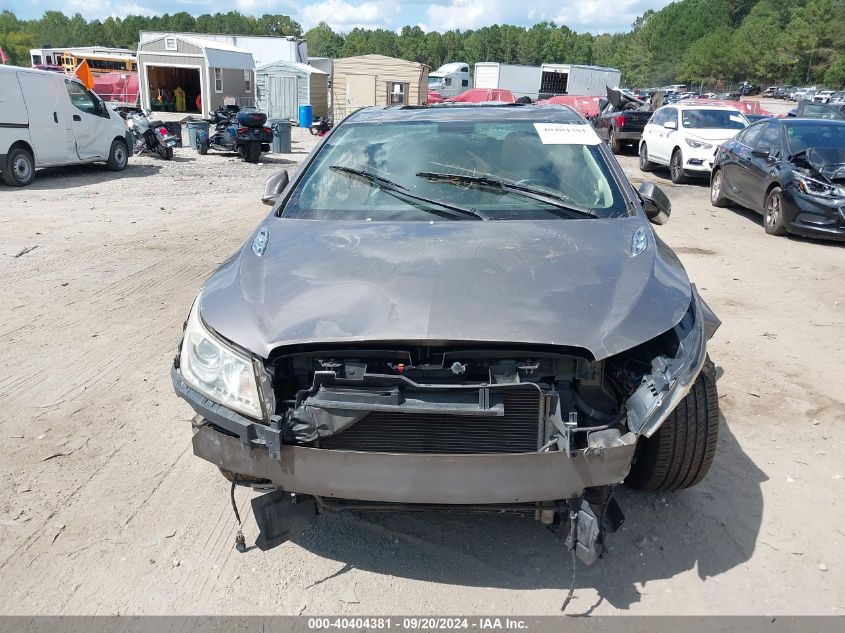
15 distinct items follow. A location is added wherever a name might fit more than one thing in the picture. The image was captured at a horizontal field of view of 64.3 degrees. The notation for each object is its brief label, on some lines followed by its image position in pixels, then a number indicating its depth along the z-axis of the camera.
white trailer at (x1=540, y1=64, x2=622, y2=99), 45.22
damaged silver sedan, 2.38
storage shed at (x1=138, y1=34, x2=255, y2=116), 31.22
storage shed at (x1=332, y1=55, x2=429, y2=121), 32.50
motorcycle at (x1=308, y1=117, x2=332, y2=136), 25.93
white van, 12.19
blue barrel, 28.72
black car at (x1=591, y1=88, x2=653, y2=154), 19.95
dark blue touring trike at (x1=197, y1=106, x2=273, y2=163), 17.56
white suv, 13.92
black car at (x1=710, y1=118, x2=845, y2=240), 8.86
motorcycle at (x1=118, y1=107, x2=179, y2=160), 17.39
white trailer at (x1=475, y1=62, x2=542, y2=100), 45.12
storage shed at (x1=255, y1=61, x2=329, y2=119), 31.41
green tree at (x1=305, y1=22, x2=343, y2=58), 126.50
